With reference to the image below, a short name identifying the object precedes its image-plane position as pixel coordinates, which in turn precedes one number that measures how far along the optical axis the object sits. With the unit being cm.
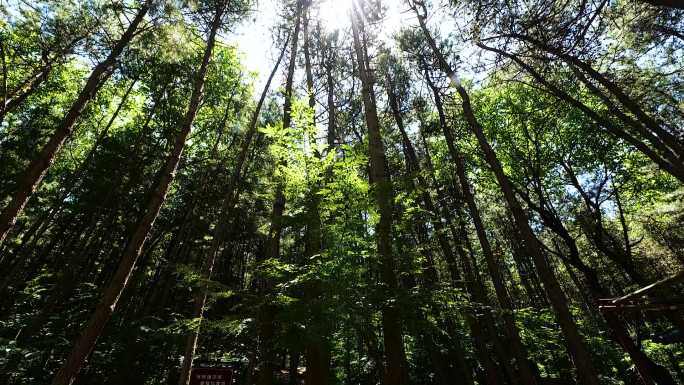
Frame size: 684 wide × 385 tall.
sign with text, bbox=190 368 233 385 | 634
